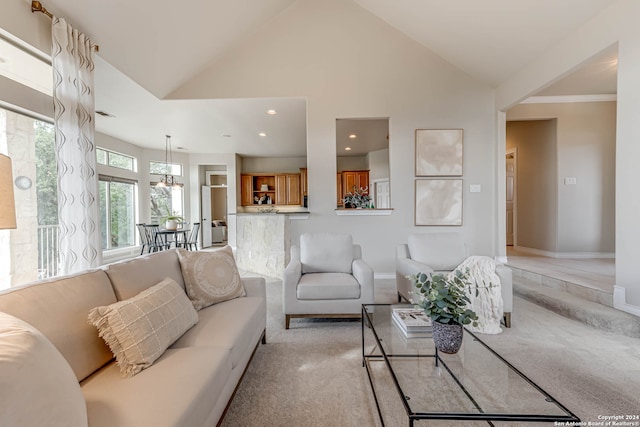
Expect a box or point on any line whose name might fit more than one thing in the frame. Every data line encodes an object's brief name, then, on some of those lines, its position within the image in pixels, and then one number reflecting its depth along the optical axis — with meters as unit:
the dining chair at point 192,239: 6.25
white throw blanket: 2.39
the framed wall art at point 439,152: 4.24
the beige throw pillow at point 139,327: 1.14
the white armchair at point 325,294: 2.45
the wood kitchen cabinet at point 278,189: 8.29
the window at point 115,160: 5.95
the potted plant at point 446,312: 1.37
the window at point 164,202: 7.42
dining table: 5.69
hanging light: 6.27
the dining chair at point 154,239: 5.89
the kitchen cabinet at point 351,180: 8.04
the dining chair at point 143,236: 5.99
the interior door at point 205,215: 8.09
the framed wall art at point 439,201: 4.25
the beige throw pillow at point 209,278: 1.90
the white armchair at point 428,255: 2.87
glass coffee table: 1.01
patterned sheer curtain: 2.51
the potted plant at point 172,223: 5.79
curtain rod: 2.28
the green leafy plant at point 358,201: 4.88
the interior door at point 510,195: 5.63
